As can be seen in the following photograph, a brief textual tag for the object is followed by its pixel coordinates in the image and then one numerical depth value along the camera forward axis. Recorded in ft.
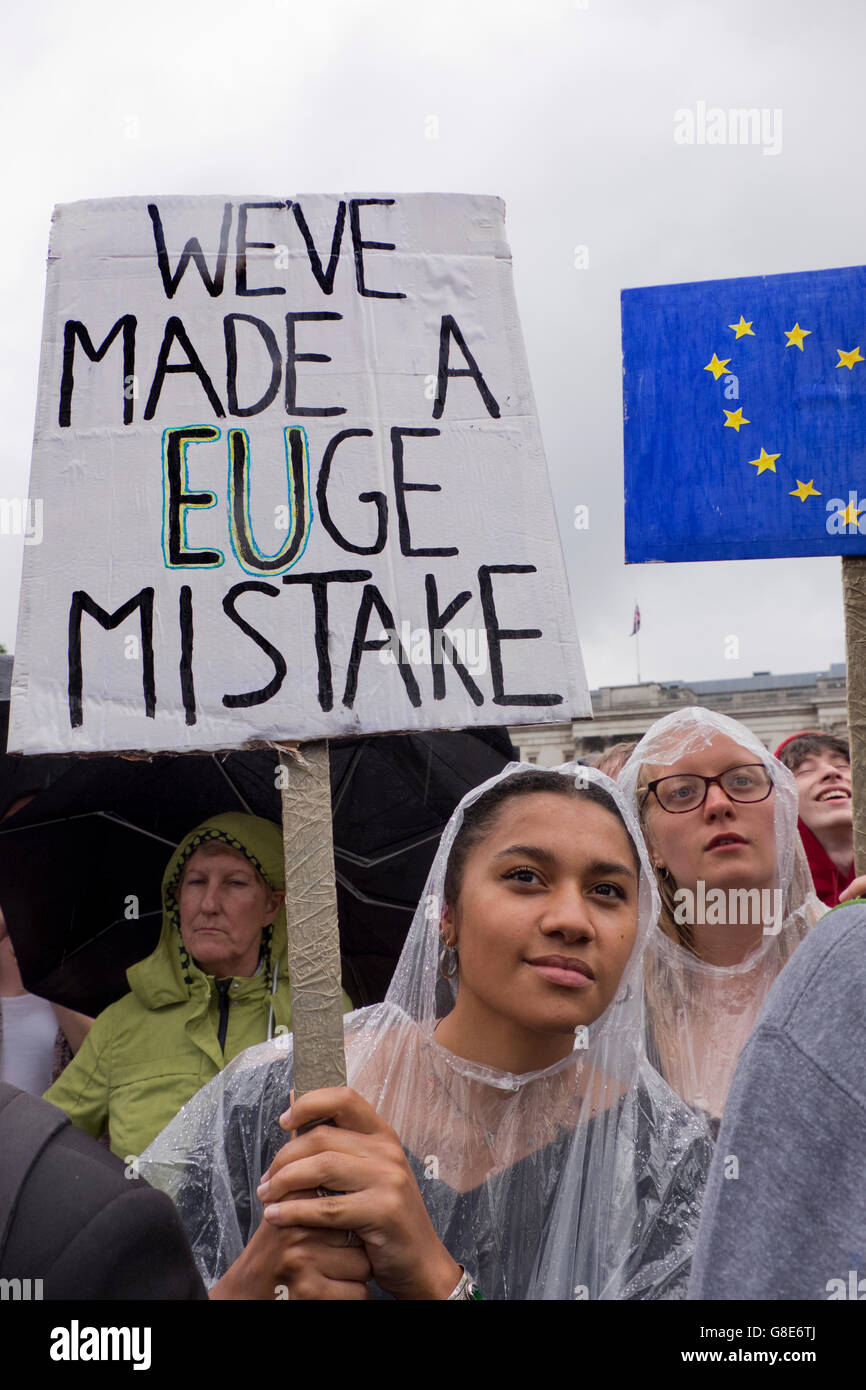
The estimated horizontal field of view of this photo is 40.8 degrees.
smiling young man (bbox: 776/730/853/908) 9.82
